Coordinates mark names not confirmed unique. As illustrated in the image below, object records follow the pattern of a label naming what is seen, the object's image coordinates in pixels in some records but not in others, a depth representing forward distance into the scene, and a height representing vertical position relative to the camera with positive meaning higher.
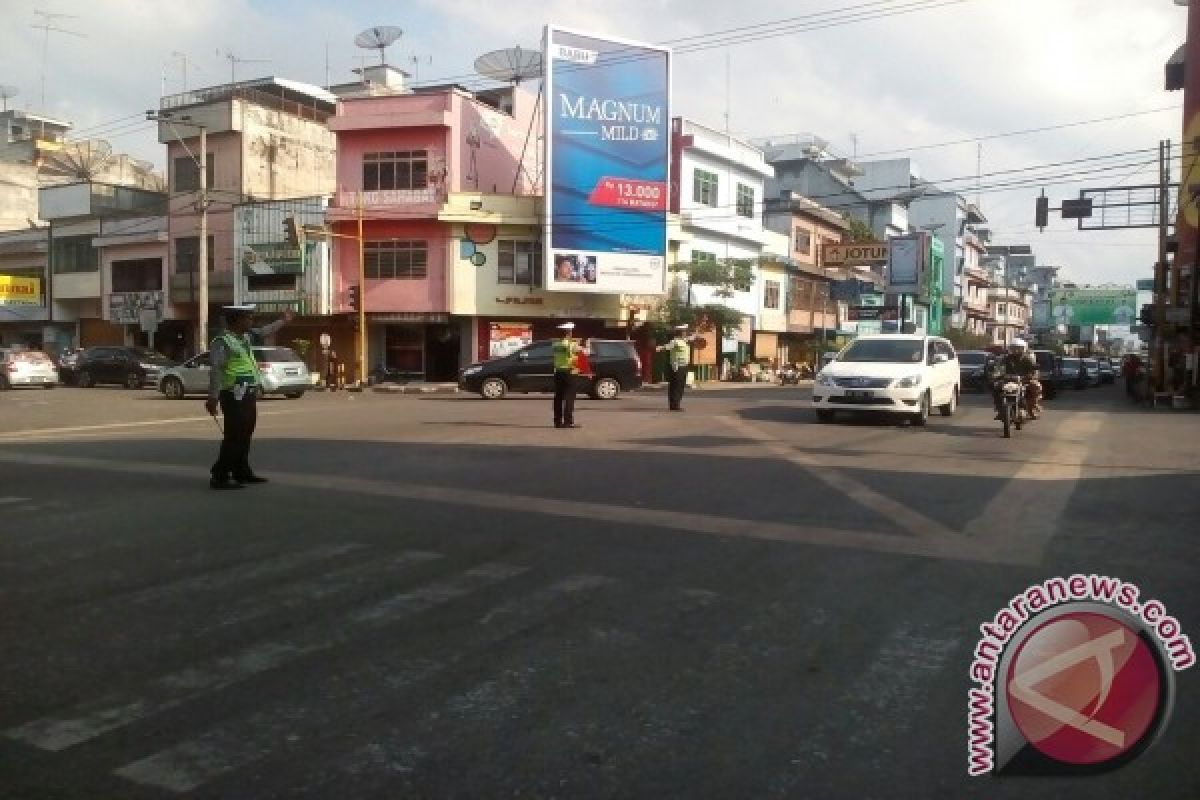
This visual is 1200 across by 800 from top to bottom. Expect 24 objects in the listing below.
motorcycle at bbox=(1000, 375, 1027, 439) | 14.20 -0.48
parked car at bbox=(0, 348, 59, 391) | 31.25 -0.60
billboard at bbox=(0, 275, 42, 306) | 43.03 +2.96
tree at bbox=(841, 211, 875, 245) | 56.75 +8.56
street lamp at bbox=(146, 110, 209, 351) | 31.72 +3.02
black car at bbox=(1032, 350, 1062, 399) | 29.42 -0.10
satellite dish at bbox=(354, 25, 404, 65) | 41.91 +14.95
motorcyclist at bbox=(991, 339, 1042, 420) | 14.38 +0.03
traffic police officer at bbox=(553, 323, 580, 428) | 14.23 -0.25
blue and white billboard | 32.97 +7.56
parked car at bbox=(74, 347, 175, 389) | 32.22 -0.45
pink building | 33.81 +5.59
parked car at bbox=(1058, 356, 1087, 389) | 36.34 -0.06
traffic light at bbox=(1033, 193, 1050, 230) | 28.53 +4.96
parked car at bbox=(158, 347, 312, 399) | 24.44 -0.55
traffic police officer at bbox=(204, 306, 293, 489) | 8.62 -0.40
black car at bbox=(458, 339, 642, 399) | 24.08 -0.31
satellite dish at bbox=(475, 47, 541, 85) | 37.94 +12.55
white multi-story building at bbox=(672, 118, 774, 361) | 39.75 +7.41
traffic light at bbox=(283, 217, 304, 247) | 33.06 +4.59
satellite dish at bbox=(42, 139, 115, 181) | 52.84 +11.41
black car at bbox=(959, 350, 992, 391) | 30.62 -0.04
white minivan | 15.45 -0.19
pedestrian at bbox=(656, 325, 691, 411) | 18.44 -0.13
